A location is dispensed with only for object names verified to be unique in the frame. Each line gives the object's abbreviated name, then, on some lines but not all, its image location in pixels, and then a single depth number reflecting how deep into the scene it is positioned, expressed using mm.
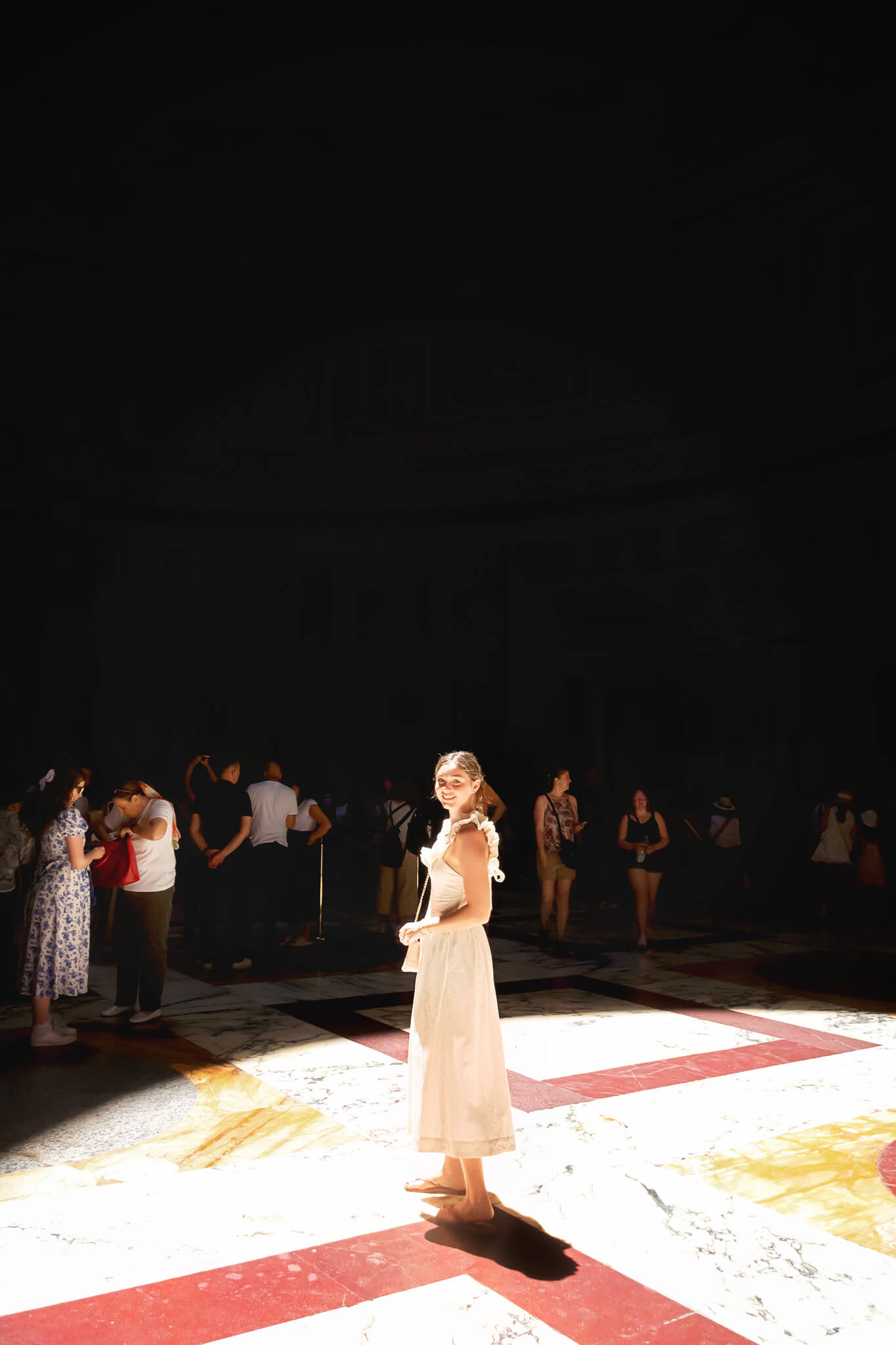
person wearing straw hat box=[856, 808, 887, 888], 13062
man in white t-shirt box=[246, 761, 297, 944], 10031
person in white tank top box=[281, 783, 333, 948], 10898
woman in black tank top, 10305
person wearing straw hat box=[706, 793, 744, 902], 13961
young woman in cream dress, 4109
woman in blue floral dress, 6684
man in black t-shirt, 9445
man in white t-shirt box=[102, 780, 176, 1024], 7059
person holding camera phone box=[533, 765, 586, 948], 10445
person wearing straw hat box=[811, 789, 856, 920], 12639
